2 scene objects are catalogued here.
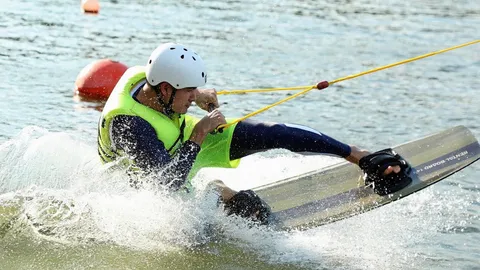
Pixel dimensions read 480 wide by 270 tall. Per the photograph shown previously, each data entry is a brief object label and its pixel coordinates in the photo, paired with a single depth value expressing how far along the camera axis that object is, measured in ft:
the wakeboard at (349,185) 51.01
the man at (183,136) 47.16
